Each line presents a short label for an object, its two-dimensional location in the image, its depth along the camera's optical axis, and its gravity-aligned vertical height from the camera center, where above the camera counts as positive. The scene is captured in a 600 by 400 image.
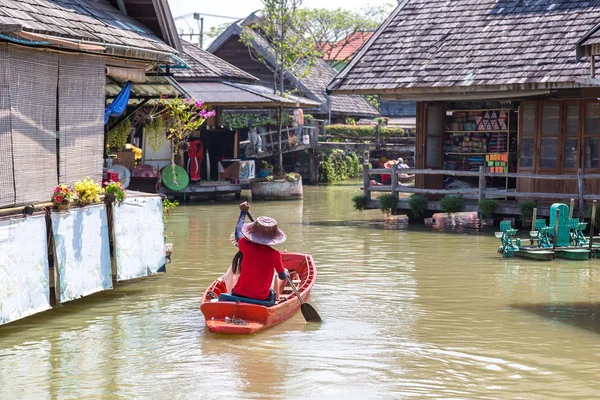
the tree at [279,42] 32.41 +3.71
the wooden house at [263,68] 38.62 +3.12
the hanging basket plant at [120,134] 15.51 +0.16
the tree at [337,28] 59.56 +7.06
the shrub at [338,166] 38.00 -0.95
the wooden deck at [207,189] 28.01 -1.32
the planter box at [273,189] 29.02 -1.37
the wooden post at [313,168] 37.50 -0.97
